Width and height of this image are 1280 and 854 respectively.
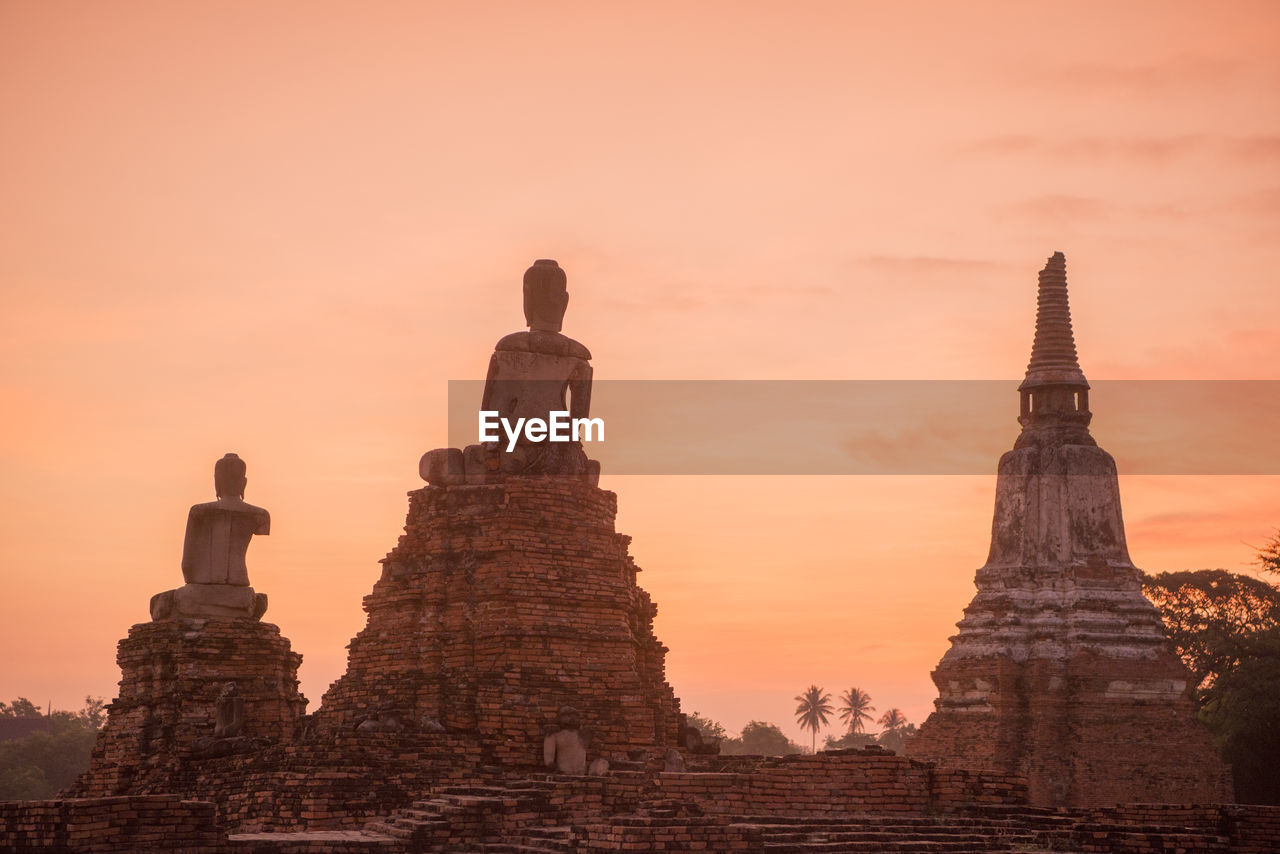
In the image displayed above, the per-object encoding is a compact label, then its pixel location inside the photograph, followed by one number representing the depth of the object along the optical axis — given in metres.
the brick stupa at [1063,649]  38.62
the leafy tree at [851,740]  116.38
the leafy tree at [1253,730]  41.94
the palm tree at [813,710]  128.00
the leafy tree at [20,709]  95.04
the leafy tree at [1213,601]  56.97
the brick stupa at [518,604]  22.55
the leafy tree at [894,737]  118.97
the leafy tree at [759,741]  95.75
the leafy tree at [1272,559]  45.03
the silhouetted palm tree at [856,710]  130.12
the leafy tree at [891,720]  132.12
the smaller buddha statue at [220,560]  25.91
